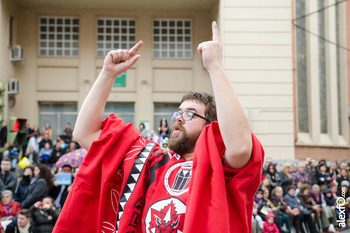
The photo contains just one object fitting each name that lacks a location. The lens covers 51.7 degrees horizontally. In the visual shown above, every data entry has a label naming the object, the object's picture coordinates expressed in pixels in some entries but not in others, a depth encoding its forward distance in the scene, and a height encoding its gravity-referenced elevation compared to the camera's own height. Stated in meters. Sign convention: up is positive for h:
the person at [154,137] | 13.71 -0.47
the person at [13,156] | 11.79 -1.02
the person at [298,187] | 11.13 -1.99
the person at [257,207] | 8.82 -2.11
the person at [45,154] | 12.62 -0.99
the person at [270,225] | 8.80 -2.48
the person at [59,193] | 8.16 -1.56
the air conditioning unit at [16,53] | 17.00 +3.43
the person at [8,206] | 7.54 -1.70
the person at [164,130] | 14.28 -0.21
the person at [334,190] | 11.90 -2.20
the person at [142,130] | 14.38 -0.21
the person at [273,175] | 11.18 -1.61
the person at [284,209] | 9.85 -2.35
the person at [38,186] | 7.67 -1.34
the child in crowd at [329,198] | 11.62 -2.42
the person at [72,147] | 12.61 -0.75
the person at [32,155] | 12.63 -1.03
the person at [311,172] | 12.65 -1.72
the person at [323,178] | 12.40 -1.91
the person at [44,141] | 13.39 -0.58
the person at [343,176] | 12.96 -1.93
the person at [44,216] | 6.76 -1.71
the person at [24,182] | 8.41 -1.34
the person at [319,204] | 11.01 -2.51
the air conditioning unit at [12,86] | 16.59 +1.84
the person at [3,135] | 13.05 -0.35
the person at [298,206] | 10.34 -2.35
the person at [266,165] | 11.70 -1.38
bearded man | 1.97 -0.28
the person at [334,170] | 13.64 -1.76
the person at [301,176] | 12.06 -1.76
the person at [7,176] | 9.11 -1.30
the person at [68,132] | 14.00 -0.26
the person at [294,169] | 12.48 -1.58
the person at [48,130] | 14.54 -0.19
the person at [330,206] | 11.20 -2.62
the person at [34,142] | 13.36 -0.61
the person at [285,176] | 11.22 -1.66
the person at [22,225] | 6.55 -1.80
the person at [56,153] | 12.65 -0.97
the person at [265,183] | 10.00 -1.64
